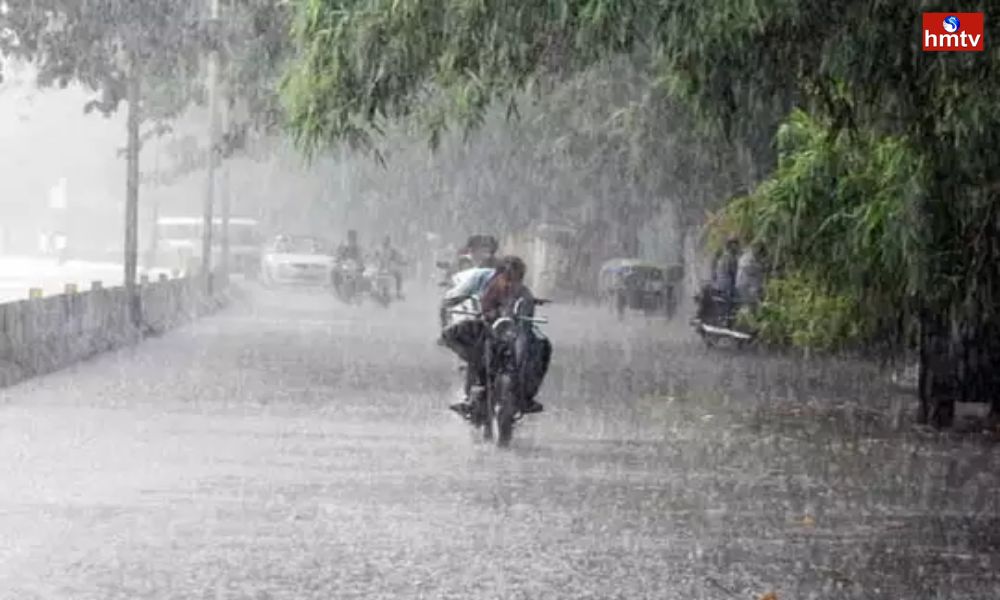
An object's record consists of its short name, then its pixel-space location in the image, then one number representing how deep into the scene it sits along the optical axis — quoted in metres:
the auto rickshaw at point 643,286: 55.15
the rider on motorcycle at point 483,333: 19.89
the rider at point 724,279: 37.97
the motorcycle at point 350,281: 56.97
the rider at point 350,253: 56.16
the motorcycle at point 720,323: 37.97
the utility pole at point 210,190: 52.66
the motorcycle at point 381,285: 55.56
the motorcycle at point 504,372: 19.50
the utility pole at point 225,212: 61.91
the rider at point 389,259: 55.93
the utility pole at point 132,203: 37.12
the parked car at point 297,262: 71.56
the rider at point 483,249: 24.34
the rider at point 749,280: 37.47
